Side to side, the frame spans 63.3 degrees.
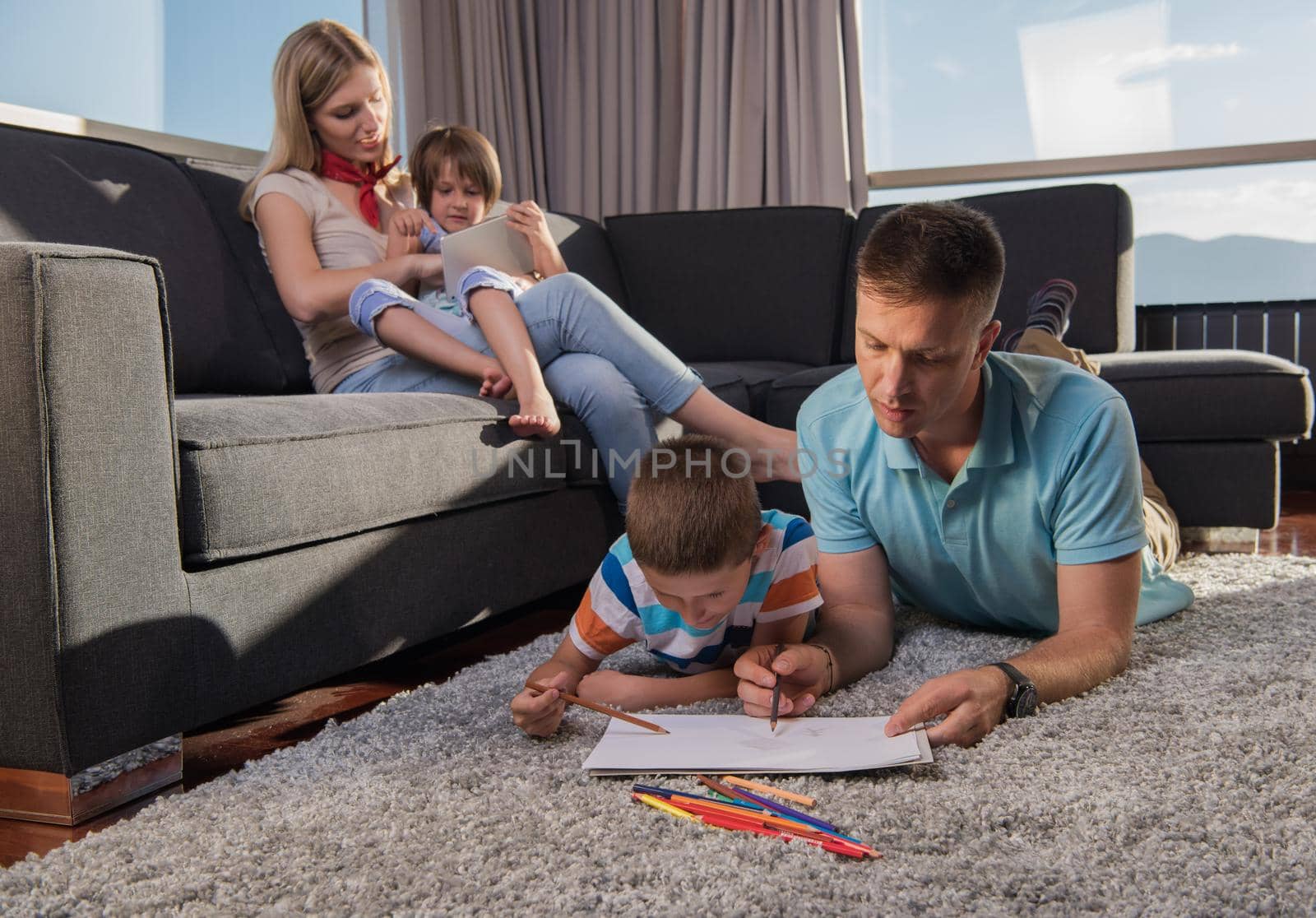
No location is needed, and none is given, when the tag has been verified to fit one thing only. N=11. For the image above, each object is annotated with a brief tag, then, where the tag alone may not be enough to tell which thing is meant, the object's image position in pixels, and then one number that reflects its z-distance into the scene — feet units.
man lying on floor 3.63
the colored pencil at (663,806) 3.07
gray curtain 12.31
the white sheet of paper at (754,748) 3.32
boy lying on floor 3.64
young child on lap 5.84
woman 6.16
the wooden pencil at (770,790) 3.12
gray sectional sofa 3.38
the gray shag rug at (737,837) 2.62
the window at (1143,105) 11.80
